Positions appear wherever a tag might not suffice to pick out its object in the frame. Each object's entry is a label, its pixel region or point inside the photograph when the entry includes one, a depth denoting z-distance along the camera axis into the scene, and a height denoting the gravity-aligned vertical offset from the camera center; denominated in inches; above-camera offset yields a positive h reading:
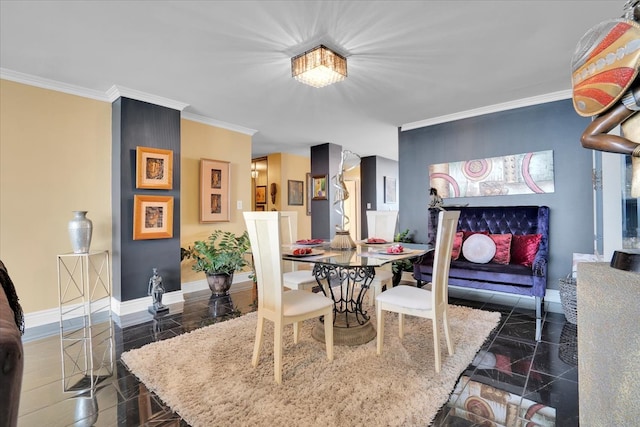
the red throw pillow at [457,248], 141.0 -15.9
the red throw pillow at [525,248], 126.2 -14.6
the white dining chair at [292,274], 104.0 -21.9
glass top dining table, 79.5 -12.3
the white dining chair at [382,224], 143.4 -4.3
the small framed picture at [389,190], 298.8 +25.9
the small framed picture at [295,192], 260.1 +20.5
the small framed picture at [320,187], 233.6 +22.6
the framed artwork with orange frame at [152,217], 129.1 -0.2
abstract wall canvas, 140.3 +19.8
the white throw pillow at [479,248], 129.6 -15.2
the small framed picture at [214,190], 164.9 +14.6
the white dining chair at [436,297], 77.8 -23.0
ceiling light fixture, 93.1 +48.0
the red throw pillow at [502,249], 128.4 -15.2
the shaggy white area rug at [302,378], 60.6 -40.2
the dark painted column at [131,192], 126.1 +10.7
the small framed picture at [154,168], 129.5 +21.7
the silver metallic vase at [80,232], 106.2 -5.4
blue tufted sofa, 108.3 -20.6
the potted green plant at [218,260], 149.3 -22.3
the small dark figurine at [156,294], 125.7 -33.1
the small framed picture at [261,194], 268.9 +20.4
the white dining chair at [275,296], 71.9 -21.6
